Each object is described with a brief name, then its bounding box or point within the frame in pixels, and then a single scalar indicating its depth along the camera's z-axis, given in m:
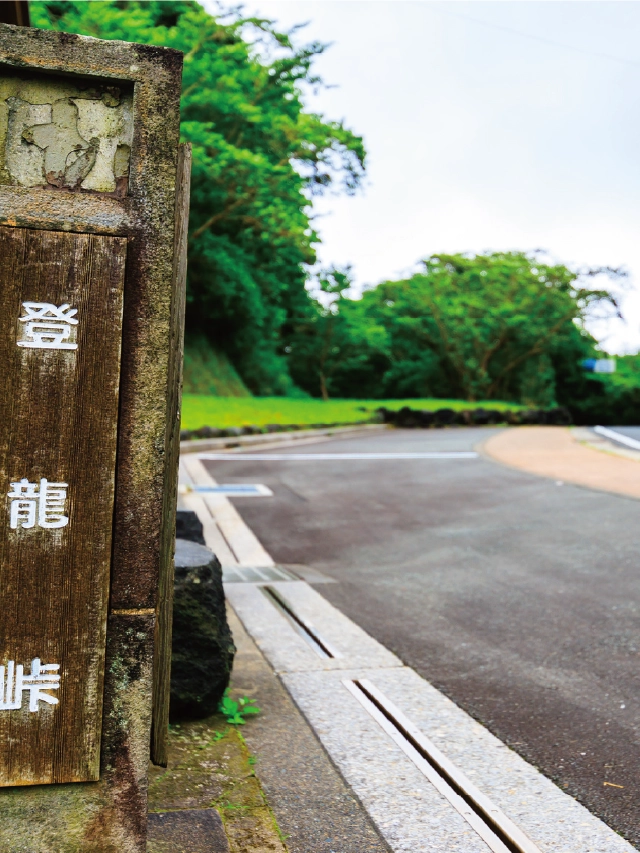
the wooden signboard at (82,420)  1.90
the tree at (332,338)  30.39
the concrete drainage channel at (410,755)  2.49
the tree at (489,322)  34.59
